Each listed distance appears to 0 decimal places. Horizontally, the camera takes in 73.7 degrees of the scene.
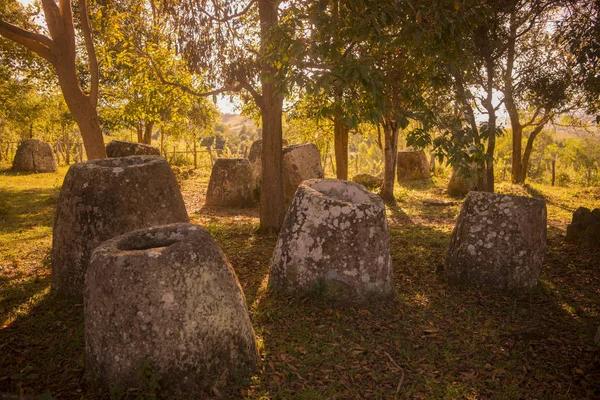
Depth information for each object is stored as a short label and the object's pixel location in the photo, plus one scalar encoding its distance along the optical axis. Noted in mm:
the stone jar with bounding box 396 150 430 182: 21250
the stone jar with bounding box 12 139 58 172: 18942
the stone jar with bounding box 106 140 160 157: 14664
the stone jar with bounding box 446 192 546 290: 6105
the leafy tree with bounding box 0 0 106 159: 8938
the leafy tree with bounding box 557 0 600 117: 7070
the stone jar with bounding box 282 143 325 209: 12953
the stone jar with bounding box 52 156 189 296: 5402
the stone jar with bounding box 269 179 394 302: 5480
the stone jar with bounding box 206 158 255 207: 13398
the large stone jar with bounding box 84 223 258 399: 3402
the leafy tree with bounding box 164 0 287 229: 8633
